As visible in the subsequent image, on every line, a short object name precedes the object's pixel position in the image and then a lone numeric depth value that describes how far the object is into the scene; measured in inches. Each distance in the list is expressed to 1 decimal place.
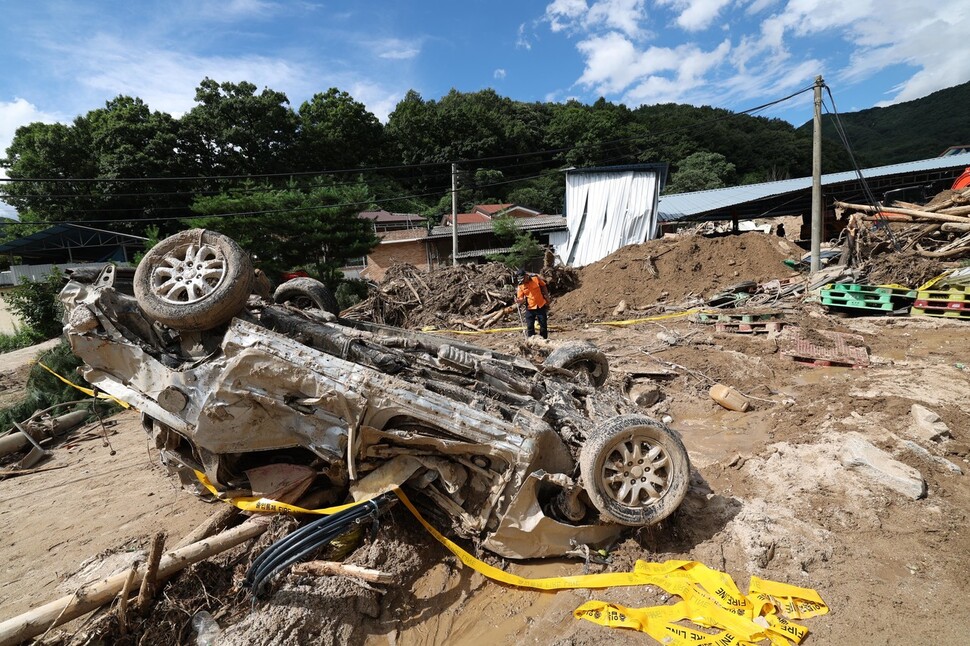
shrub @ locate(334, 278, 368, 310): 683.4
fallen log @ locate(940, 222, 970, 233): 396.8
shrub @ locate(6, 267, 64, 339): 653.3
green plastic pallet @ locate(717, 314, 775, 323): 352.2
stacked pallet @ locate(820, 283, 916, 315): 350.6
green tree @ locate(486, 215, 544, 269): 836.0
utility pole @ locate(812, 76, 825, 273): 459.5
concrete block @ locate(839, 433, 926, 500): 138.4
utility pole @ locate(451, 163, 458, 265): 724.7
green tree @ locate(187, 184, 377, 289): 634.2
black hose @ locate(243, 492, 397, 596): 111.5
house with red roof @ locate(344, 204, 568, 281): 1045.2
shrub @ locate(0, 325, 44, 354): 658.2
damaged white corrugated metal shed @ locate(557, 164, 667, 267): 850.8
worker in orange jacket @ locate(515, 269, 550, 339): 350.6
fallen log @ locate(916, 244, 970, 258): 377.7
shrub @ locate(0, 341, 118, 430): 323.9
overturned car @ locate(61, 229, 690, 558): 121.8
